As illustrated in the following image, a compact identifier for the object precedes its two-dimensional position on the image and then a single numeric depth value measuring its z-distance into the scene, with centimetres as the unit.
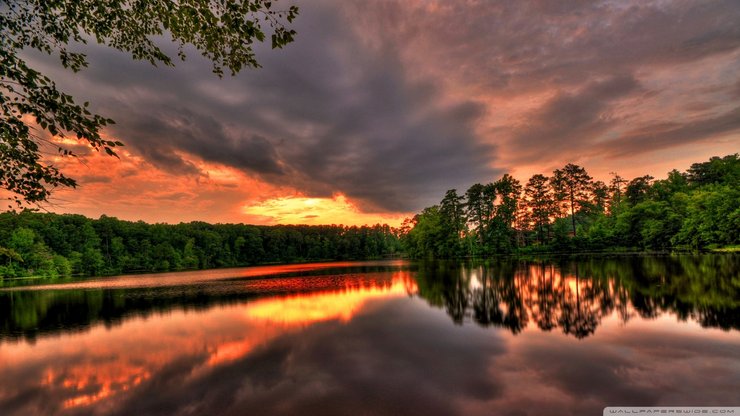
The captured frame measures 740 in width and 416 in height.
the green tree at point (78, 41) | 411
